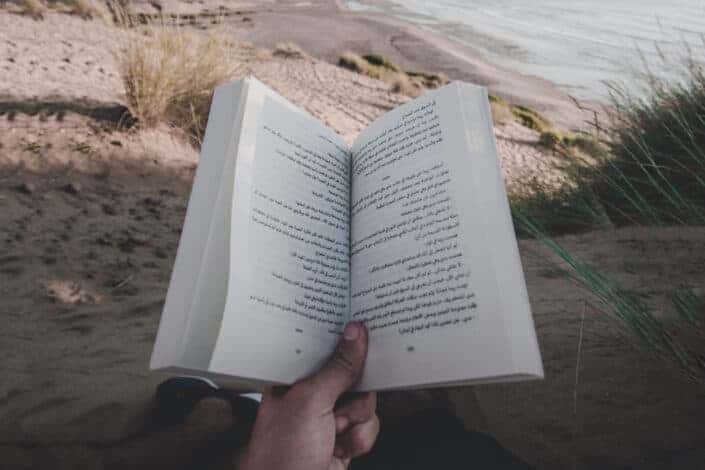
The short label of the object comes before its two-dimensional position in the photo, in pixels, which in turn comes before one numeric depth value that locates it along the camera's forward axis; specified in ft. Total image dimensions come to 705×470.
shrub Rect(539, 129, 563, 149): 24.91
